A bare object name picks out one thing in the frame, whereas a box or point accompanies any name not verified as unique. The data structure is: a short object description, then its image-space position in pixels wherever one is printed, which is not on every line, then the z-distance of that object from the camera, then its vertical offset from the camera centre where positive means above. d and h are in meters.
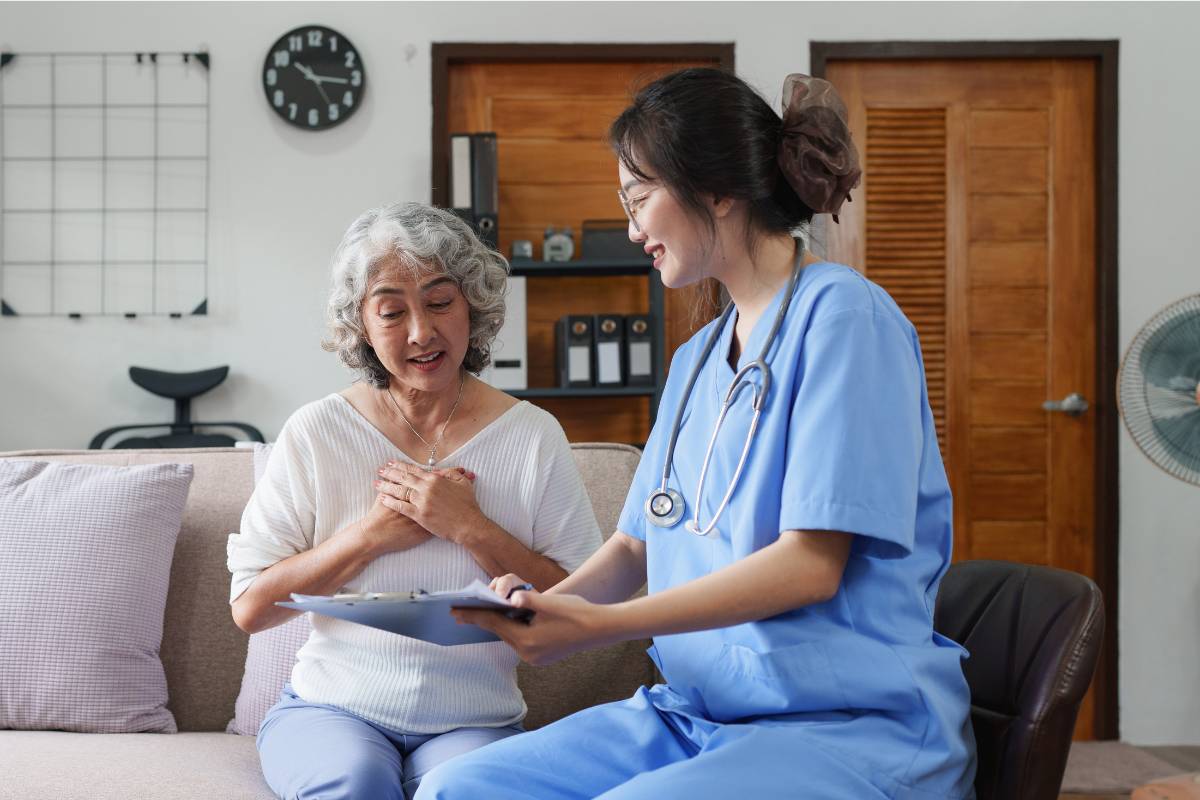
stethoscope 1.16 -0.06
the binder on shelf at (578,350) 3.41 +0.14
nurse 1.06 -0.14
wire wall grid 3.54 +0.63
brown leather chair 1.13 -0.28
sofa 1.48 -0.45
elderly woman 1.50 -0.15
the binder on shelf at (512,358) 3.42 +0.11
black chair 3.45 -0.02
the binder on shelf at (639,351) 3.39 +0.13
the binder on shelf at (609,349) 3.39 +0.14
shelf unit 3.38 +0.22
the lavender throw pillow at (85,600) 1.75 -0.32
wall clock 3.54 +0.98
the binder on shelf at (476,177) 3.35 +0.64
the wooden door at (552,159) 3.63 +0.75
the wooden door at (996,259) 3.66 +0.45
